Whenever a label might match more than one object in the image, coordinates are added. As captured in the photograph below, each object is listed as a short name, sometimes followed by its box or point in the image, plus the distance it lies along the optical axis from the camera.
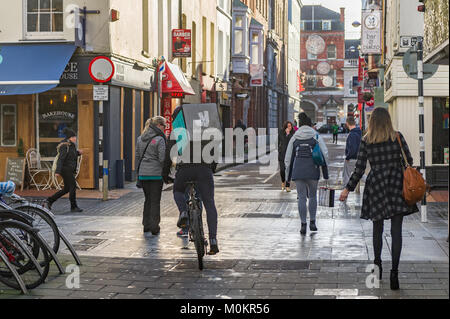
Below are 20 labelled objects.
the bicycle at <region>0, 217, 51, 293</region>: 7.59
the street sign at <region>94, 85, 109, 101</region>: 16.84
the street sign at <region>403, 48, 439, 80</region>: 12.68
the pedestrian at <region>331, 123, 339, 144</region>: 61.03
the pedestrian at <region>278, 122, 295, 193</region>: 19.38
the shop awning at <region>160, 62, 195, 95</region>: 25.38
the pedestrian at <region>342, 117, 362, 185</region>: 16.83
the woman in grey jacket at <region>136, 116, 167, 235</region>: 11.56
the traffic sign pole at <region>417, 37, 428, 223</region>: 12.44
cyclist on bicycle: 9.41
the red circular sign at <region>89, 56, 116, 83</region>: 17.91
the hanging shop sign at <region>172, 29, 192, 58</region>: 26.38
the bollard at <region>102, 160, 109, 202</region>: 16.81
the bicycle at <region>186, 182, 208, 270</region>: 8.78
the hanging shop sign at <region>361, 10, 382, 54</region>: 29.45
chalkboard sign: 19.12
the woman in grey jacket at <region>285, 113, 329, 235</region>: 11.70
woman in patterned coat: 7.75
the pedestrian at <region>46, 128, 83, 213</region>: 14.64
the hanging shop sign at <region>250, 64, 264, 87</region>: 45.94
